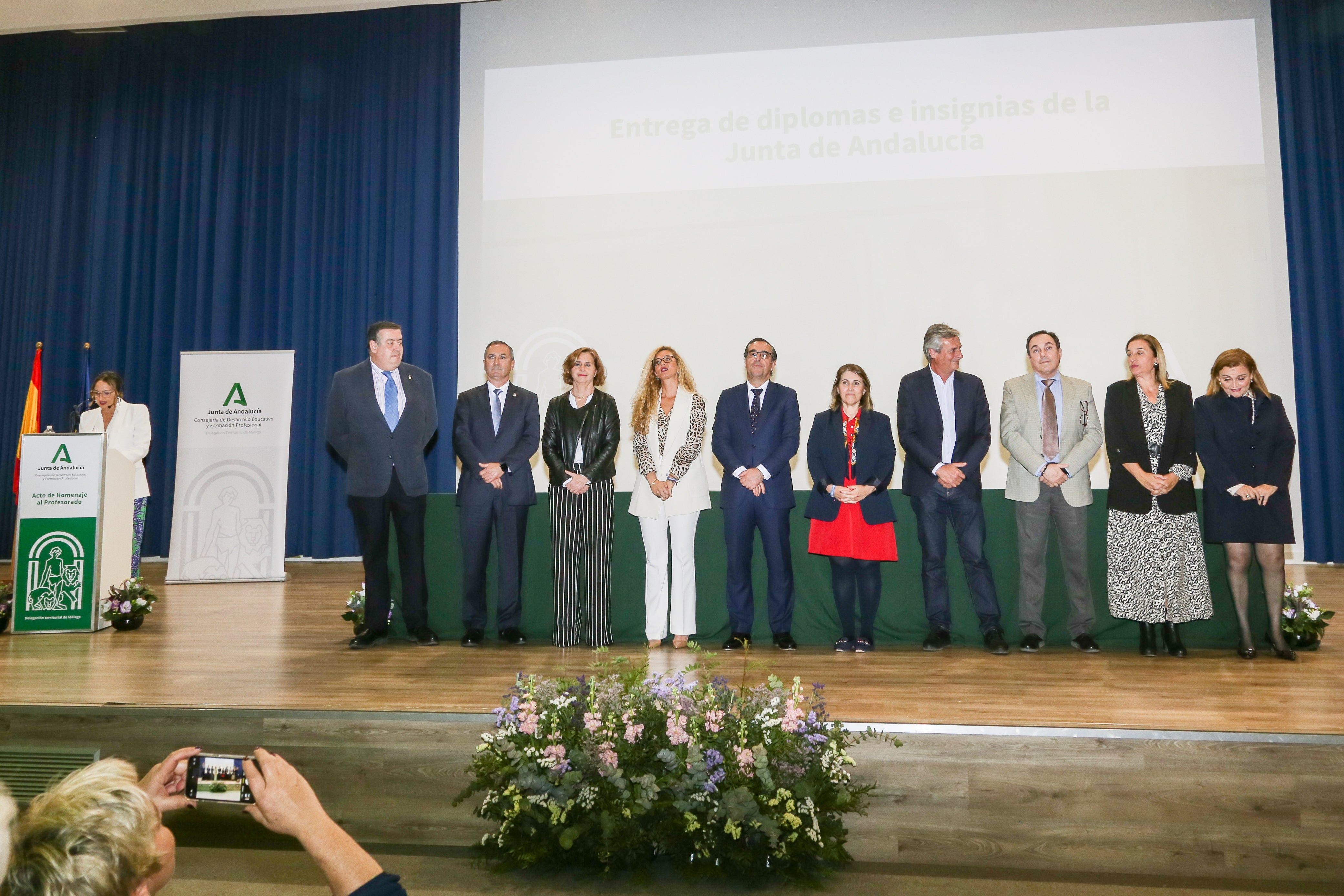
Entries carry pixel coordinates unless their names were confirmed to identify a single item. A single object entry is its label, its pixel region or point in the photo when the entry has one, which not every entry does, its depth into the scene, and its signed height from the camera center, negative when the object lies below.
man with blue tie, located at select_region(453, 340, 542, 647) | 4.38 +0.21
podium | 4.72 +0.01
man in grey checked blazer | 4.09 +0.23
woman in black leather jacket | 4.33 +0.04
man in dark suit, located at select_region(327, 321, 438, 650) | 4.33 +0.33
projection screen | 6.32 +2.42
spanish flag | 5.75 +0.79
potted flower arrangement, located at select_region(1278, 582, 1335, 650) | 3.99 -0.41
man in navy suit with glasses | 4.27 +0.21
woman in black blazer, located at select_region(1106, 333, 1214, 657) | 3.90 +0.08
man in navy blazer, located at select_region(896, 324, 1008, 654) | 4.14 +0.27
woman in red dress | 4.16 +0.14
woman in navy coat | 3.83 +0.22
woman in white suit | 4.31 +0.20
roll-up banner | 6.99 +0.49
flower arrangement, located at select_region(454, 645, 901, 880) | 2.39 -0.65
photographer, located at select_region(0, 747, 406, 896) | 1.04 -0.36
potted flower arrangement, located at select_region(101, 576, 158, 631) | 4.84 -0.37
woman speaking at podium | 5.80 +0.70
